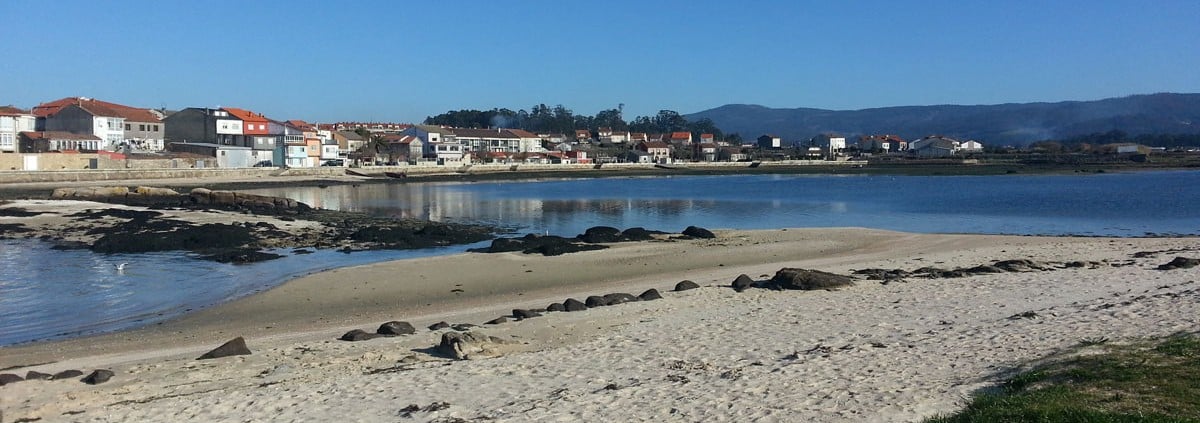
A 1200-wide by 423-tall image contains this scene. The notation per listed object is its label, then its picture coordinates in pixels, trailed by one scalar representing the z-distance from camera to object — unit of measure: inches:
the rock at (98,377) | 371.9
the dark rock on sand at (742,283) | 602.2
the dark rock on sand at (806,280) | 585.9
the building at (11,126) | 2603.3
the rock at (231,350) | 419.8
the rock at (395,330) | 471.2
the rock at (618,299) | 561.8
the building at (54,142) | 2541.8
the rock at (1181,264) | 627.5
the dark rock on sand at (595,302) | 554.3
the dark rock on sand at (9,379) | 364.9
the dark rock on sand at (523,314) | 520.1
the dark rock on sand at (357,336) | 458.6
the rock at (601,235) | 999.0
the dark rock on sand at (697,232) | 1057.5
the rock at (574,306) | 542.9
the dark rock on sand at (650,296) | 574.2
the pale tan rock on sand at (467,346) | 394.6
